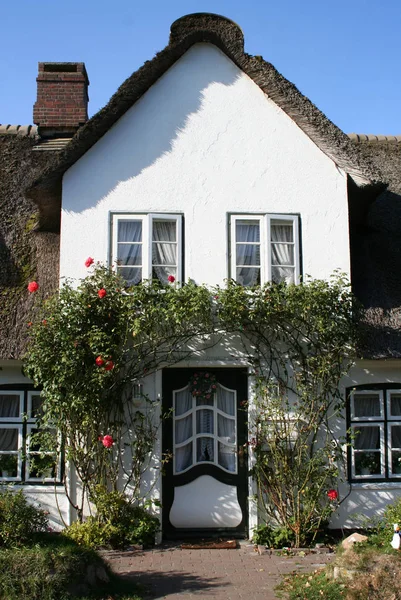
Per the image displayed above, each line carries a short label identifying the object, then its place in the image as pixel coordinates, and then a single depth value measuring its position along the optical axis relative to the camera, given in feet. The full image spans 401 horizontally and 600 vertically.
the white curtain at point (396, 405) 32.65
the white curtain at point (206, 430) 31.12
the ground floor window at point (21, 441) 30.91
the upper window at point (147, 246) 31.48
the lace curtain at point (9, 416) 31.81
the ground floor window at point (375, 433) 31.73
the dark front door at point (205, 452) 30.40
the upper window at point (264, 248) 31.78
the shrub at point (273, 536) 28.66
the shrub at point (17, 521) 23.30
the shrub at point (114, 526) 28.04
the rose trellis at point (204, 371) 28.68
